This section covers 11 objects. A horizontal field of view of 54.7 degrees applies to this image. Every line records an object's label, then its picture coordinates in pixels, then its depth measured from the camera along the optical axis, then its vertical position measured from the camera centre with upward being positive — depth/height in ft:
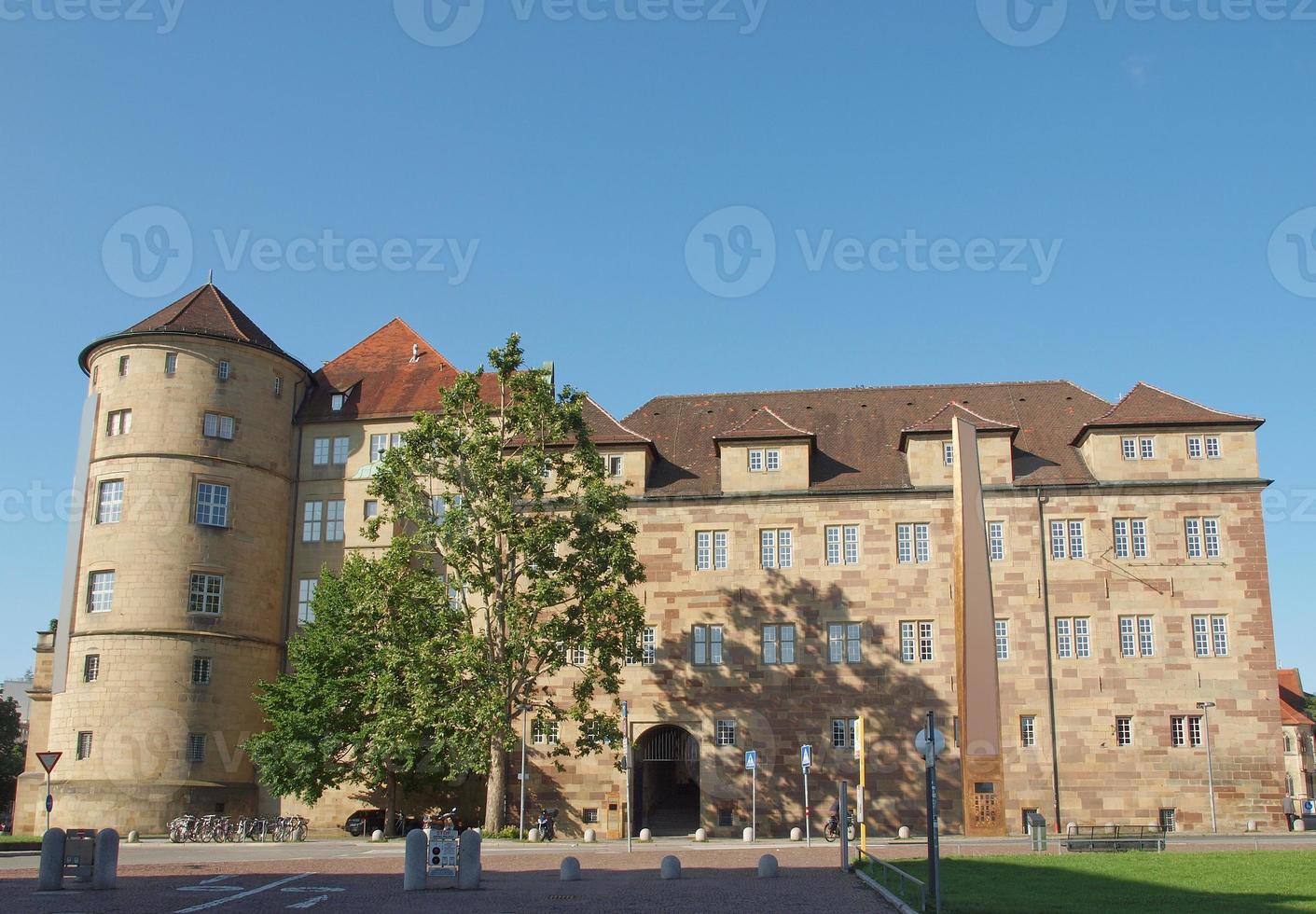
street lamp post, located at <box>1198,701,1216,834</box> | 147.29 +2.52
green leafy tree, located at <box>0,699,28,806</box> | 255.29 -4.73
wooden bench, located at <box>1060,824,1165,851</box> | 104.05 -8.13
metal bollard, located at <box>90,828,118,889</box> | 76.02 -7.90
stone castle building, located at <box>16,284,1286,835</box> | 150.00 +14.91
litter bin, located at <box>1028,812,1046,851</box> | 105.60 -7.68
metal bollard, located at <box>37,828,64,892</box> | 75.00 -7.77
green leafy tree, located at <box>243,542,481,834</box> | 131.54 +4.69
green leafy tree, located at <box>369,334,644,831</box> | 134.00 +20.18
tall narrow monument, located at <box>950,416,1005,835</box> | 89.71 +8.59
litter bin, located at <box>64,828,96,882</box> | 75.92 -7.24
